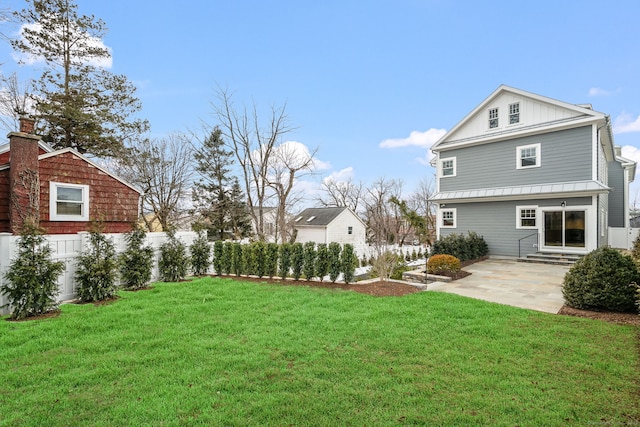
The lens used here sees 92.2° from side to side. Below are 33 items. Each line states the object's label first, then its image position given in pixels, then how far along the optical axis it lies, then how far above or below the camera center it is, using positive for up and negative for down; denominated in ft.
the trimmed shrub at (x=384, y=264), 28.03 -3.96
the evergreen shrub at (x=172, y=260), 28.99 -3.71
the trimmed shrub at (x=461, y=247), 39.32 -3.34
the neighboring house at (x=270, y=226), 68.12 -1.14
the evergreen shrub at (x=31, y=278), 17.31 -3.28
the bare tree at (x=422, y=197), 97.60 +7.94
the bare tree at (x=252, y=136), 44.04 +12.46
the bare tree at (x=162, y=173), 60.59 +9.83
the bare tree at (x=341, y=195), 107.65 +9.38
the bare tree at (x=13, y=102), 47.14 +18.93
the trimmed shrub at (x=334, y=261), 27.53 -3.55
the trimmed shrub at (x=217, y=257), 33.63 -3.92
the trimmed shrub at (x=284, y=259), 29.78 -3.67
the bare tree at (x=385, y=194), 76.21 +8.25
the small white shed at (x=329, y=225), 87.52 -1.11
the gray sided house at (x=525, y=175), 39.78 +6.87
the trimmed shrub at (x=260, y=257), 30.94 -3.63
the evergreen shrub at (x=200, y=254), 32.50 -3.49
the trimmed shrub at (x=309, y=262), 28.60 -3.78
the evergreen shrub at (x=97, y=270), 21.30 -3.45
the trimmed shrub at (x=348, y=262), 27.25 -3.62
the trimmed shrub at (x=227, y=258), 33.22 -3.97
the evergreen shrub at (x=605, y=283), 18.31 -3.75
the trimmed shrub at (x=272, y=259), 30.39 -3.73
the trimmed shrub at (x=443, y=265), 31.07 -4.38
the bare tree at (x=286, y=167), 47.14 +8.46
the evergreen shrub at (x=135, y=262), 25.20 -3.41
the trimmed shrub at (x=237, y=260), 32.28 -4.07
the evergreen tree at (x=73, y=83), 48.93 +23.94
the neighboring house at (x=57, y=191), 29.60 +3.44
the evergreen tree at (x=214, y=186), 82.33 +9.71
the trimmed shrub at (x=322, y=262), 28.07 -3.71
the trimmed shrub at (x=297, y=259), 29.19 -3.58
